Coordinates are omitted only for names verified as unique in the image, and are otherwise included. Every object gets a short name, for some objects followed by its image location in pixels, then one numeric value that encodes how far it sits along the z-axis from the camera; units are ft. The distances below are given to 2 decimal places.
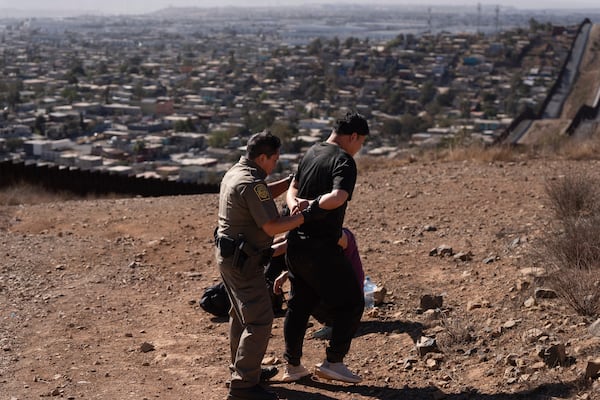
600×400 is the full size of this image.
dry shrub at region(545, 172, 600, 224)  24.14
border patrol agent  13.50
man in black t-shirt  14.06
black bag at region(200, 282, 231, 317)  19.16
